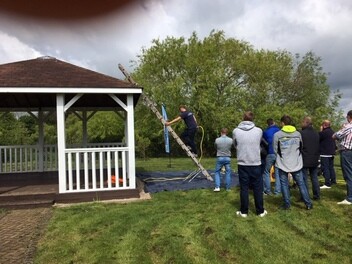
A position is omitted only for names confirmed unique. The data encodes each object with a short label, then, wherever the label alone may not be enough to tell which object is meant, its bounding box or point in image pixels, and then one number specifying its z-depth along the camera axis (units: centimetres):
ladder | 1109
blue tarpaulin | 1030
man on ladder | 1097
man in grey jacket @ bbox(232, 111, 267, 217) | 661
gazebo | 878
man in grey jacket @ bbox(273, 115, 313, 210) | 687
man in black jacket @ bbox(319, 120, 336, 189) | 940
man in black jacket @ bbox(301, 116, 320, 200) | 746
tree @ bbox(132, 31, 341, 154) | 2975
